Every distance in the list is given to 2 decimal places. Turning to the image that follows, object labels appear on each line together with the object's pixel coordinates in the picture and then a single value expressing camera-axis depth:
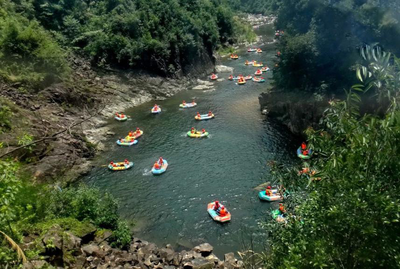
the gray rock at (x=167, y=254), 15.75
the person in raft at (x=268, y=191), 20.97
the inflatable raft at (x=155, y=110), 36.81
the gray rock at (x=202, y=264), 15.02
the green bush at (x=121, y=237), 16.17
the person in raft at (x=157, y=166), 25.13
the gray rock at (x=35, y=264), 8.05
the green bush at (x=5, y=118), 21.46
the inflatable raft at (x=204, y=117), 34.57
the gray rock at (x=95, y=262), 13.29
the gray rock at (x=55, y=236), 12.08
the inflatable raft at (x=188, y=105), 38.16
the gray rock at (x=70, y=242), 12.82
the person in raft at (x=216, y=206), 20.00
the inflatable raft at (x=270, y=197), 20.78
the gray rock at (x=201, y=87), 44.78
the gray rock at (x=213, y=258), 15.71
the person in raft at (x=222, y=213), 19.50
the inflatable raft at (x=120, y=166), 25.58
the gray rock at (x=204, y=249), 16.38
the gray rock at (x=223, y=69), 51.82
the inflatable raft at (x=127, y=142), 29.70
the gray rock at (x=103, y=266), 13.36
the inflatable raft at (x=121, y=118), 34.88
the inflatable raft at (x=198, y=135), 30.78
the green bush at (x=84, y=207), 16.30
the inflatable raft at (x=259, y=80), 44.57
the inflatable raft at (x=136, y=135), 30.98
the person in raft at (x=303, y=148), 25.99
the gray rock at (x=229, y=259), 15.49
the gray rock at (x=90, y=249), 13.94
